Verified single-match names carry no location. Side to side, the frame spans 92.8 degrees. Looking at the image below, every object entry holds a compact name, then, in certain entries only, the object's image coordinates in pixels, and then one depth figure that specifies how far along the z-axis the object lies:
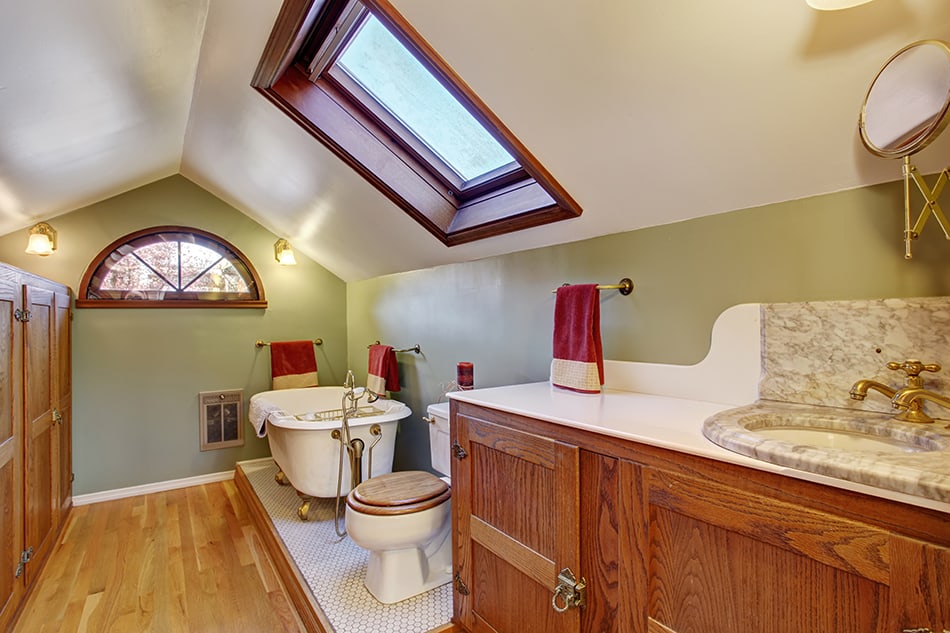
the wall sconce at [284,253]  3.75
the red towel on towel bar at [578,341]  1.61
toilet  1.86
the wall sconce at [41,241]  2.81
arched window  3.27
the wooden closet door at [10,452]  1.76
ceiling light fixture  0.81
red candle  2.12
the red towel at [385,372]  3.09
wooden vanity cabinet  0.66
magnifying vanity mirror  0.86
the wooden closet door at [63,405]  2.68
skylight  1.71
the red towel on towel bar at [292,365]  3.79
